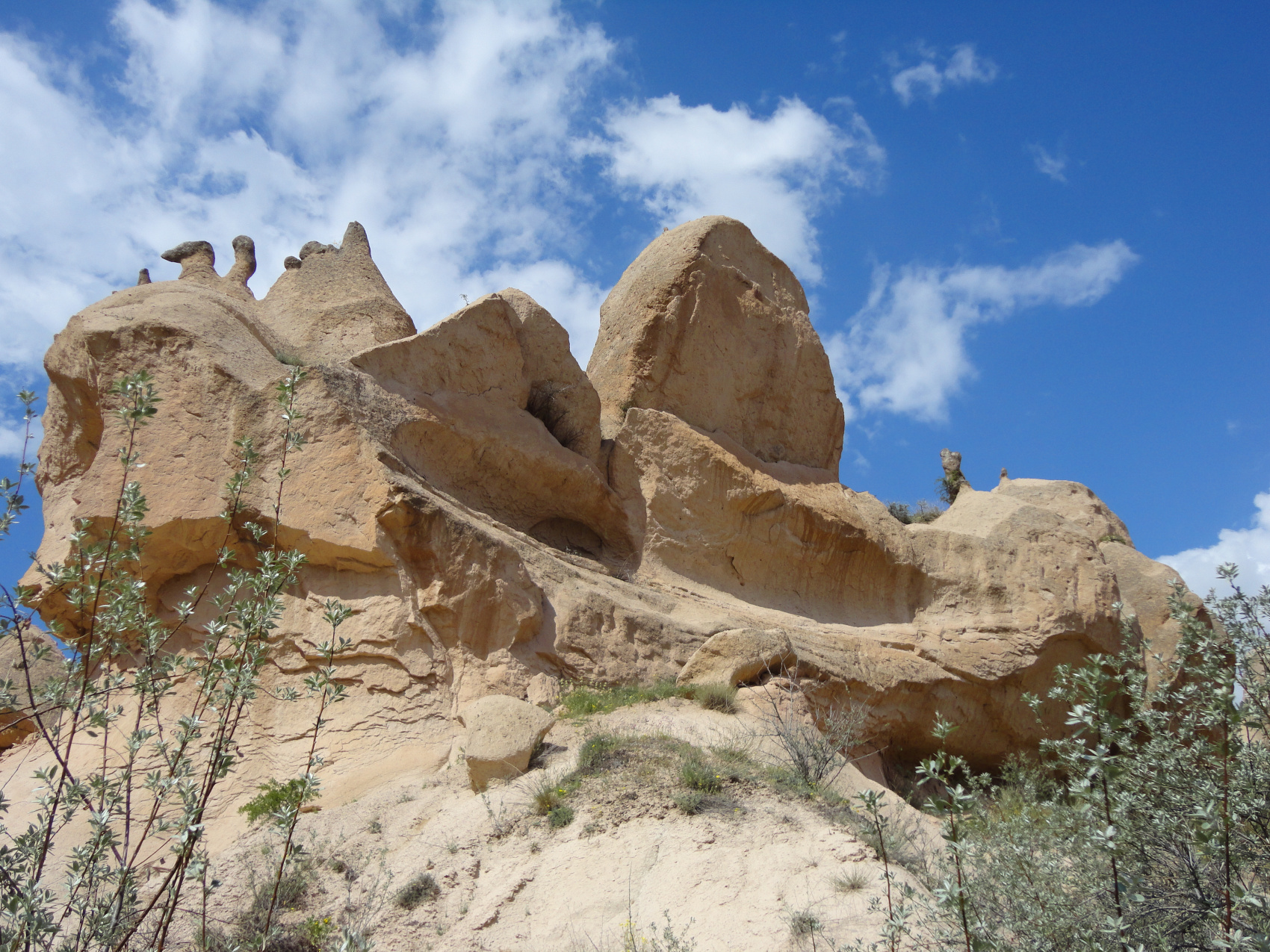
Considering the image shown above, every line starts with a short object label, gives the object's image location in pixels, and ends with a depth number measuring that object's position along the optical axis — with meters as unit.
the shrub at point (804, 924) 4.98
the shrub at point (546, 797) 6.45
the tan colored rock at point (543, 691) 8.26
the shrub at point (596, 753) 6.86
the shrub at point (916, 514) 20.09
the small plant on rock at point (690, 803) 6.28
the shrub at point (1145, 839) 3.51
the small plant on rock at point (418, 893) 5.76
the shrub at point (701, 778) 6.55
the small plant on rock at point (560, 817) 6.27
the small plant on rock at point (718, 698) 8.26
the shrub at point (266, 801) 6.85
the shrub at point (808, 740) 7.07
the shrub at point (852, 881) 5.46
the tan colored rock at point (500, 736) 6.85
